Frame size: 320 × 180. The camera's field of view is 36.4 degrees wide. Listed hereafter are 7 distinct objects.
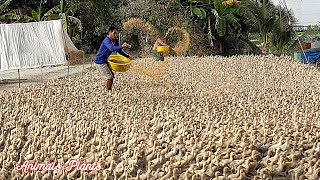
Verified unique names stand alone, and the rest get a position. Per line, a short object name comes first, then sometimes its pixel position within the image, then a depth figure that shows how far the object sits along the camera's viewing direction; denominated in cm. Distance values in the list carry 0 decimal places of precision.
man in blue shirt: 699
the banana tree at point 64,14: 1909
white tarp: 1295
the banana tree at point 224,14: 1836
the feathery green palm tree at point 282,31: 1861
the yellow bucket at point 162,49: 1105
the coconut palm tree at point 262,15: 1881
